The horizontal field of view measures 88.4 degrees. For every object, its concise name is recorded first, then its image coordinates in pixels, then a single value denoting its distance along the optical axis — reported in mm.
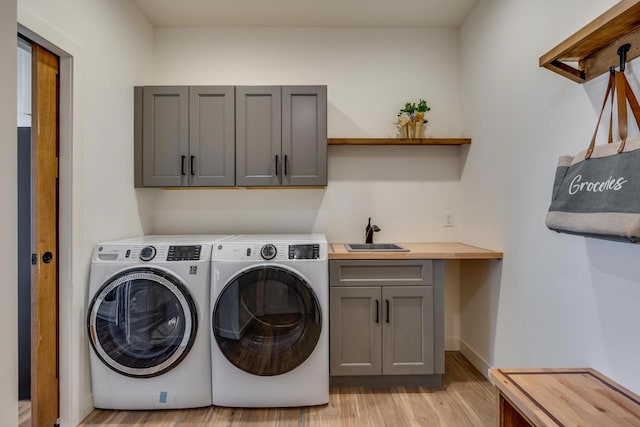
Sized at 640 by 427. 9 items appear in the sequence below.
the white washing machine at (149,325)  1887
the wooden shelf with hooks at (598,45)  1116
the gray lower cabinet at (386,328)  2180
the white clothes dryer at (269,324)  1924
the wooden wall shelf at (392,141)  2611
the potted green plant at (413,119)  2627
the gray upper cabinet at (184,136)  2410
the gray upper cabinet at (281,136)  2395
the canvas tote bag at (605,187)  1097
